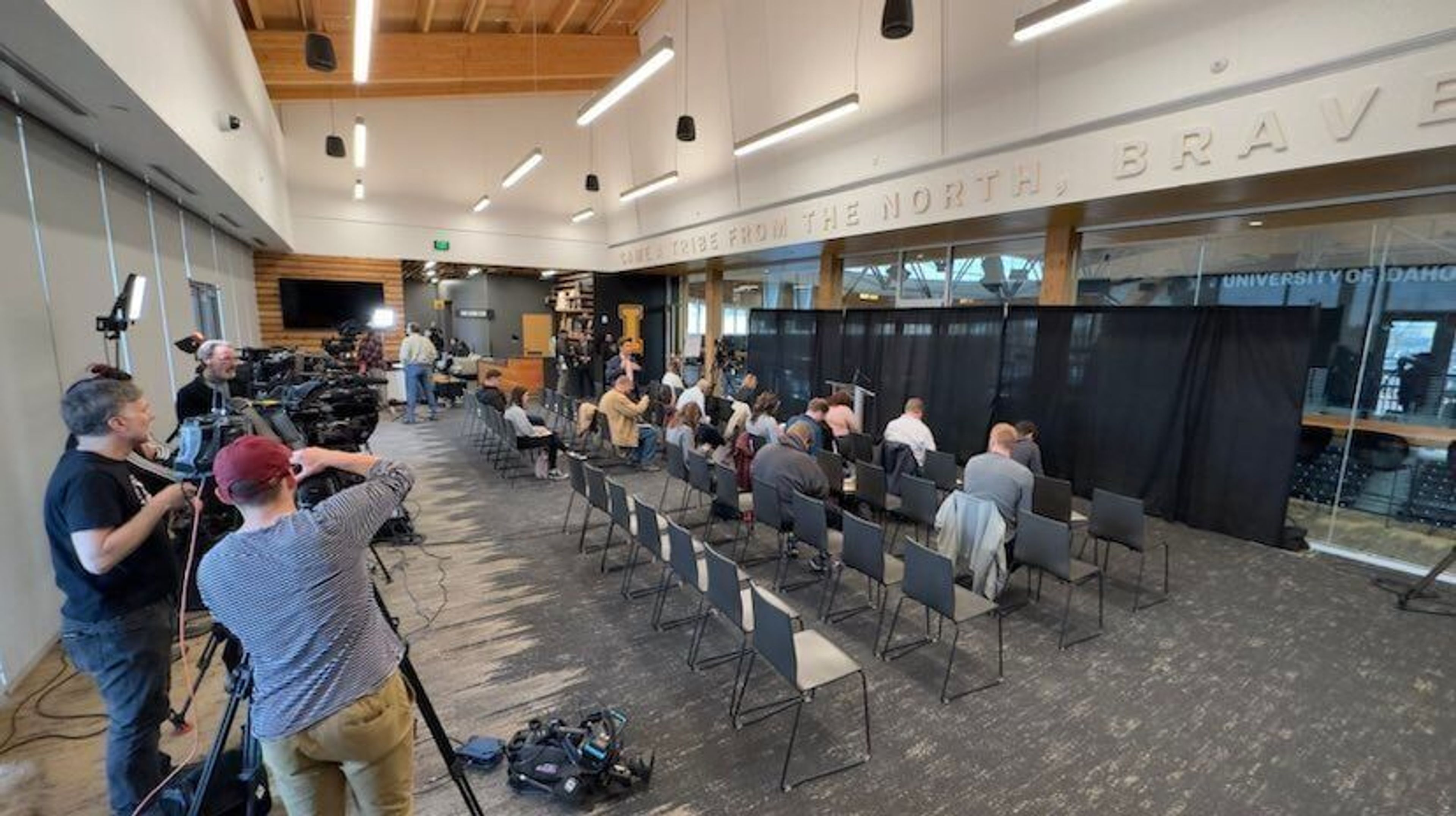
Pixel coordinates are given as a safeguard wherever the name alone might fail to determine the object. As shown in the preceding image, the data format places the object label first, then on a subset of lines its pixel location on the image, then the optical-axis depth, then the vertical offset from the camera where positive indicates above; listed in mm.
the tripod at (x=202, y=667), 2265 -1560
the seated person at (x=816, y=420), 5359 -906
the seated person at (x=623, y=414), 6969 -1140
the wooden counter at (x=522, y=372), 13812 -1296
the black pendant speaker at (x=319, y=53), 5016 +2302
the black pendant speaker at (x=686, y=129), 7926 +2638
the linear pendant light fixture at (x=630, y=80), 5102 +2364
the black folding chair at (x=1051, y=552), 3459 -1399
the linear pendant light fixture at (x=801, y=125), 5645 +2099
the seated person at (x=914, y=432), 5508 -1033
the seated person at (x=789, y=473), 4262 -1123
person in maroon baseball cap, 1384 -774
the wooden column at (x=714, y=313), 12445 +184
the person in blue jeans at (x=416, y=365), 10000 -857
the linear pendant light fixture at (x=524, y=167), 8812 +2418
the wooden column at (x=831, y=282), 9352 +672
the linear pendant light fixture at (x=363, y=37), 4156 +2244
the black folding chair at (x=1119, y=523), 3996 -1385
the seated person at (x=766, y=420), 5629 -962
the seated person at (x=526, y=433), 6652 -1341
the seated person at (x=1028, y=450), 4656 -997
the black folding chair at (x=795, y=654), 2402 -1496
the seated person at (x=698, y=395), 7074 -924
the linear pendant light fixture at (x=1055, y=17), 3551 +2004
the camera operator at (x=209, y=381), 3525 -429
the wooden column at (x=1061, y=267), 6375 +677
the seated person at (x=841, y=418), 6148 -1015
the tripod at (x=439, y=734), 1781 -1329
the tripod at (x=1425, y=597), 3919 -1913
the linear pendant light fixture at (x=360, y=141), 7621 +2395
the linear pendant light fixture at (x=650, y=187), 9195 +2230
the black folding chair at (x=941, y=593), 2988 -1444
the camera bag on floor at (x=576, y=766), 2316 -1831
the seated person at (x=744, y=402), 6457 -1069
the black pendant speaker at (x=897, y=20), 3707 +1972
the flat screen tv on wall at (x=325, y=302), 10773 +246
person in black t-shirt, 1794 -866
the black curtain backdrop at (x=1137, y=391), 5129 -686
